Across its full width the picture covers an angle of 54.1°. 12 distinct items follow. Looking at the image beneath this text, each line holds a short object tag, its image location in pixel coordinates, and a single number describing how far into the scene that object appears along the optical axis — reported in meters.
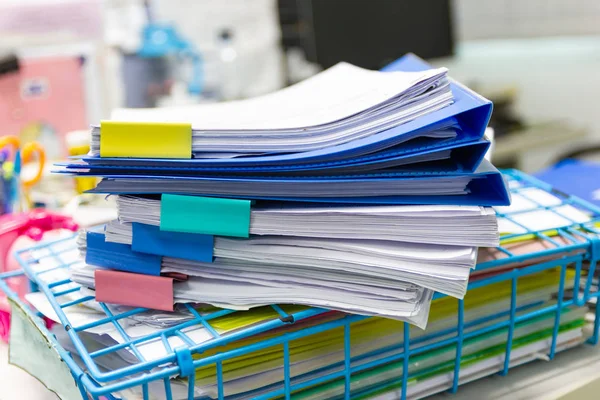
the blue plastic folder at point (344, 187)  0.48
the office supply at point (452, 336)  0.46
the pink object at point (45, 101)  1.46
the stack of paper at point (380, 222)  0.46
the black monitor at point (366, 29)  1.92
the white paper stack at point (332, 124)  0.48
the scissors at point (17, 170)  0.86
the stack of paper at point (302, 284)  0.46
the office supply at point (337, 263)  0.45
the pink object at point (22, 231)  0.69
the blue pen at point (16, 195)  0.87
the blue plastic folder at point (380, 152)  0.47
